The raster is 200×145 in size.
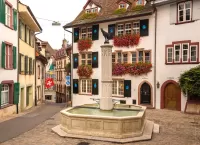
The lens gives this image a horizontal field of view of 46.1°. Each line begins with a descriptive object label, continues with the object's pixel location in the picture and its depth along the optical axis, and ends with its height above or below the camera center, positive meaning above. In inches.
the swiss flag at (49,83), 914.7 -41.8
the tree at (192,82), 674.8 -27.5
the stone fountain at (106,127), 393.1 -95.2
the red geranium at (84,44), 953.5 +115.3
